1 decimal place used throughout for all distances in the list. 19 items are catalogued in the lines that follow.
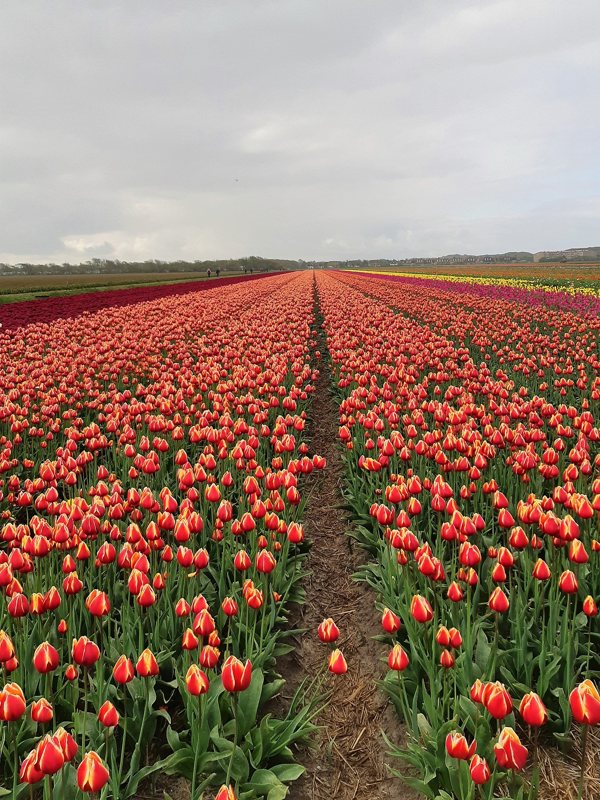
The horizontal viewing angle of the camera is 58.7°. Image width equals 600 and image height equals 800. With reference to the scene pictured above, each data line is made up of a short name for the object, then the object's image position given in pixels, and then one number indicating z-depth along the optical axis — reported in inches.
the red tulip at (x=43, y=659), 96.9
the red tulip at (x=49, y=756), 73.4
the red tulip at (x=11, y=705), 83.4
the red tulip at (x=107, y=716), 90.6
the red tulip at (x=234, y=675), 90.7
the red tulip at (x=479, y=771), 80.1
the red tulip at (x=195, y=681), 94.4
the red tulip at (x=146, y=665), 101.0
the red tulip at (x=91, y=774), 74.7
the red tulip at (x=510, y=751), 74.4
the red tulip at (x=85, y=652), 97.0
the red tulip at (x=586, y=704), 75.6
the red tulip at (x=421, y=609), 109.1
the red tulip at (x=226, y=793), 80.1
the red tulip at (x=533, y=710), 78.8
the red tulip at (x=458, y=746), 82.7
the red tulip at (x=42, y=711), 85.7
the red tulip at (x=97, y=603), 110.5
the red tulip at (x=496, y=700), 81.2
